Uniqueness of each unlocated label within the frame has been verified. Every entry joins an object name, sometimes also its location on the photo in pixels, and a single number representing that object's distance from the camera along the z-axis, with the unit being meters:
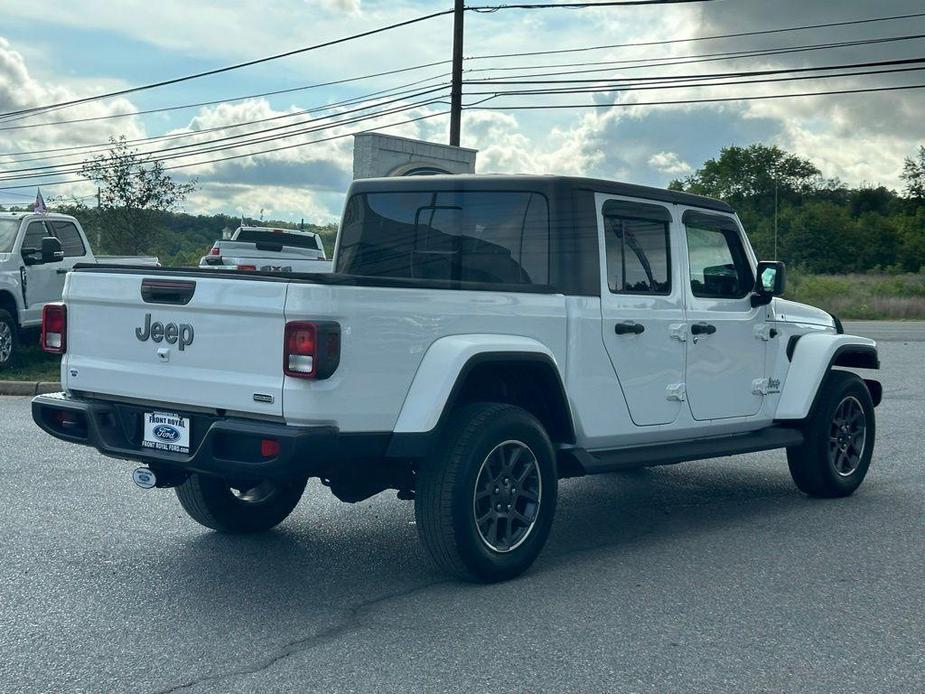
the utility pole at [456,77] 25.92
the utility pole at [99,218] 39.97
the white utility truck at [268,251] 18.16
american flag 17.08
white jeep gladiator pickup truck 4.79
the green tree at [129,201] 39.97
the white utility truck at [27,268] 15.03
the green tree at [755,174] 103.19
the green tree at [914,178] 86.12
